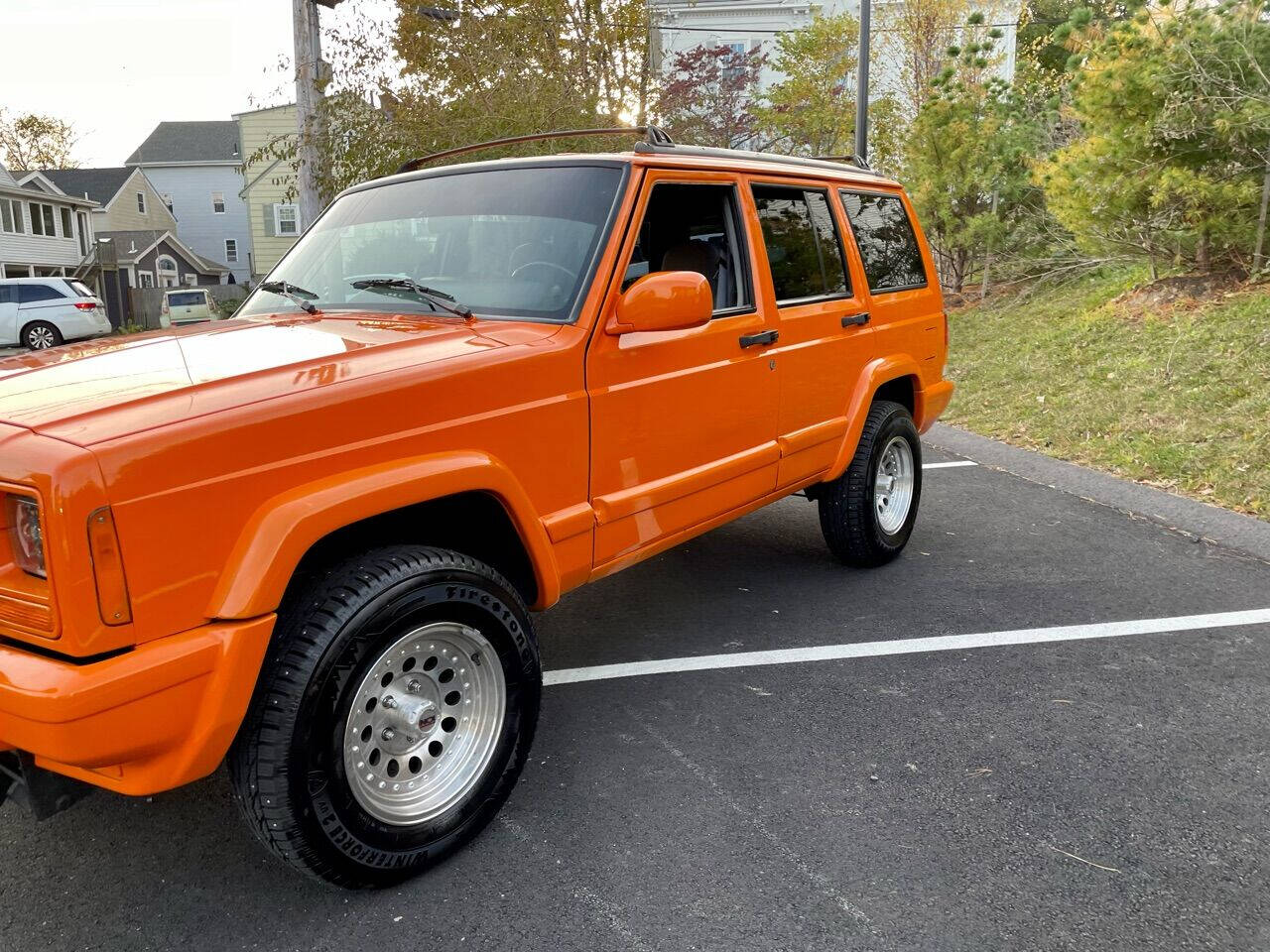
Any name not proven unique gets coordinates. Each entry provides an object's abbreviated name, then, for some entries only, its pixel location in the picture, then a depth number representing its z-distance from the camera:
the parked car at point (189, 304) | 28.58
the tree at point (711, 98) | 20.44
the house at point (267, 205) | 40.97
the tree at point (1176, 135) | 9.94
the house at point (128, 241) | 42.66
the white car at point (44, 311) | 24.00
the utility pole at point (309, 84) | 12.20
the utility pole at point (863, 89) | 15.77
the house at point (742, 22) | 30.89
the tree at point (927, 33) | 19.75
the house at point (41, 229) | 37.88
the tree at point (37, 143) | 57.75
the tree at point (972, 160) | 14.52
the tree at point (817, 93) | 24.44
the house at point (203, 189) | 56.34
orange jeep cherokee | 2.14
